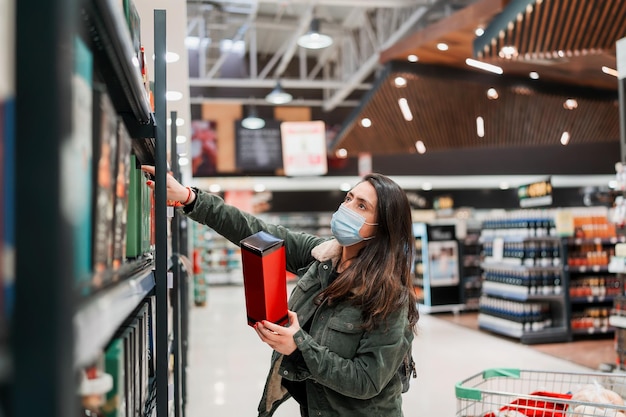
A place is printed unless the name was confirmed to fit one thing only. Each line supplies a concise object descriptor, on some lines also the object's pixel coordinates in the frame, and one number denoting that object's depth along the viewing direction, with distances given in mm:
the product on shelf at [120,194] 1060
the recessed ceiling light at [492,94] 9105
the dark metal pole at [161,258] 1767
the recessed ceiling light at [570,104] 9219
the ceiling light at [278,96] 12633
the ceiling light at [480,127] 10694
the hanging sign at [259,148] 15359
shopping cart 2012
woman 1734
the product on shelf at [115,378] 1029
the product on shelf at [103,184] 858
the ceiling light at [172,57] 5138
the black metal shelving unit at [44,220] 538
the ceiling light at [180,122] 7324
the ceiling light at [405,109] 9948
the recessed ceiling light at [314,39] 8984
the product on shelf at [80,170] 581
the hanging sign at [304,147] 12844
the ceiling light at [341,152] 13682
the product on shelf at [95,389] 850
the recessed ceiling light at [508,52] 5840
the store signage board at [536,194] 7855
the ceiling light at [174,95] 6284
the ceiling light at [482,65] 8227
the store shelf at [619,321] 4703
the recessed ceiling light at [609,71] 7712
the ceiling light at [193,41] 13197
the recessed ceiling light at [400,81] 8806
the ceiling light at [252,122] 14295
